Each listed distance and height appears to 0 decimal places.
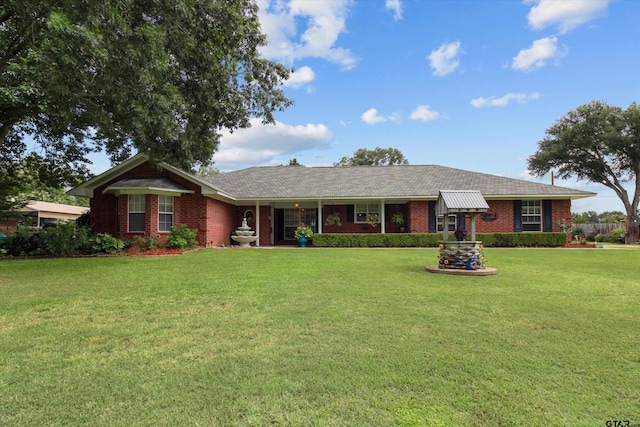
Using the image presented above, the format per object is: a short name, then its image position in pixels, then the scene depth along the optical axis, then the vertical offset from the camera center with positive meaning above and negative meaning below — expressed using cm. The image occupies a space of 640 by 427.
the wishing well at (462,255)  912 -76
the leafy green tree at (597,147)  2733 +626
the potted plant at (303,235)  1875 -50
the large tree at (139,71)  812 +404
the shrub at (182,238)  1473 -52
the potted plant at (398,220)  2025 +30
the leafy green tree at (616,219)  3556 +65
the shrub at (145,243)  1430 -70
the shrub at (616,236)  2523 -76
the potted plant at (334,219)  2045 +36
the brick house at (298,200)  1552 +129
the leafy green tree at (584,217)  4258 +114
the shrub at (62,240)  1280 -53
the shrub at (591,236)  2778 -82
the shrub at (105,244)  1336 -69
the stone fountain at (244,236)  1811 -55
